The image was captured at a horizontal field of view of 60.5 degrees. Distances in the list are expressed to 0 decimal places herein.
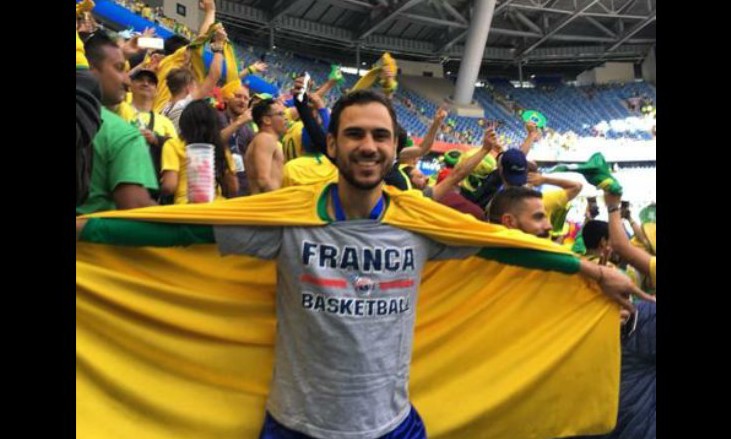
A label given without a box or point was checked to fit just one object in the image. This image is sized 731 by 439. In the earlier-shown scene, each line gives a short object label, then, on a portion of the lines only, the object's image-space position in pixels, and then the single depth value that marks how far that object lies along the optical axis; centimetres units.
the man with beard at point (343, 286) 210
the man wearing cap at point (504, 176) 406
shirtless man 382
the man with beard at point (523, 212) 310
